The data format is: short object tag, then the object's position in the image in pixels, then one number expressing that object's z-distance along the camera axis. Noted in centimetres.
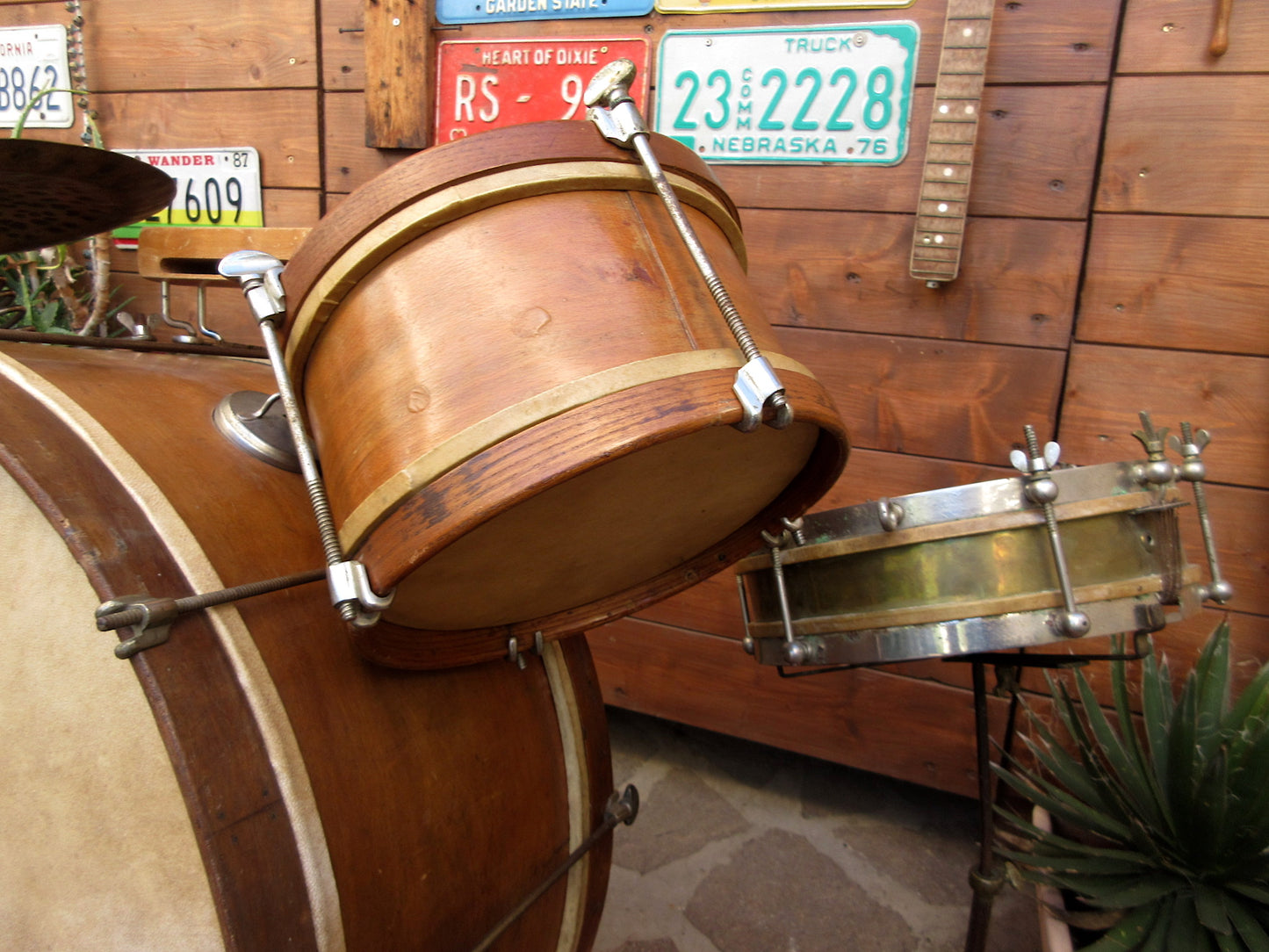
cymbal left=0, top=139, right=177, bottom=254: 83
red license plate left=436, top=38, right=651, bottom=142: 190
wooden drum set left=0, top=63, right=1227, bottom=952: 70
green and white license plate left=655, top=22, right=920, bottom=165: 170
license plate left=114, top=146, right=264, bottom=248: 234
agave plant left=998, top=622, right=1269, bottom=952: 114
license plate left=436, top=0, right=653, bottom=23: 187
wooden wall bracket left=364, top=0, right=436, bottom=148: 199
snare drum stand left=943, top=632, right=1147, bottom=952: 127
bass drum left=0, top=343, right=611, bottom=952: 73
